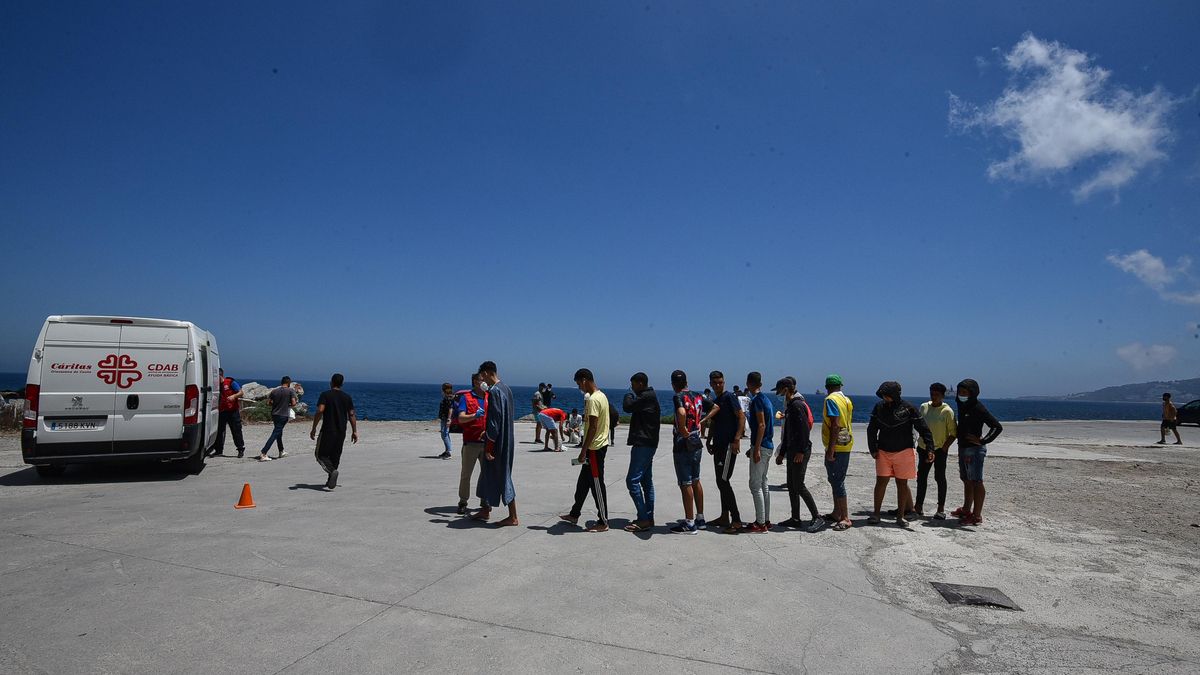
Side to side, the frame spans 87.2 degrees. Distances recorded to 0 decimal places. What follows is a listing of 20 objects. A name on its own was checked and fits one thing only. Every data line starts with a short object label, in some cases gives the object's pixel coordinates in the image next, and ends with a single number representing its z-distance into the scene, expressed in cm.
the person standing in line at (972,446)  791
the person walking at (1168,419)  2281
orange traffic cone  813
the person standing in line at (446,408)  1452
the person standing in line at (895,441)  780
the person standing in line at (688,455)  739
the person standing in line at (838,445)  769
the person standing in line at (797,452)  760
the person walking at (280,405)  1343
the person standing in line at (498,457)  747
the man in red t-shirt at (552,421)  1684
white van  950
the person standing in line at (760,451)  734
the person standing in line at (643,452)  743
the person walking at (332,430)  970
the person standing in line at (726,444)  747
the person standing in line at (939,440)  838
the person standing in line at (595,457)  746
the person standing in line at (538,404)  1884
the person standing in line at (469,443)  814
